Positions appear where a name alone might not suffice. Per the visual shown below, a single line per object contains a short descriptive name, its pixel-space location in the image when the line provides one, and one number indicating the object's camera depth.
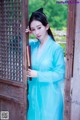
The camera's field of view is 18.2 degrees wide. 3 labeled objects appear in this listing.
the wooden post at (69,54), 1.93
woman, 2.12
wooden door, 2.28
